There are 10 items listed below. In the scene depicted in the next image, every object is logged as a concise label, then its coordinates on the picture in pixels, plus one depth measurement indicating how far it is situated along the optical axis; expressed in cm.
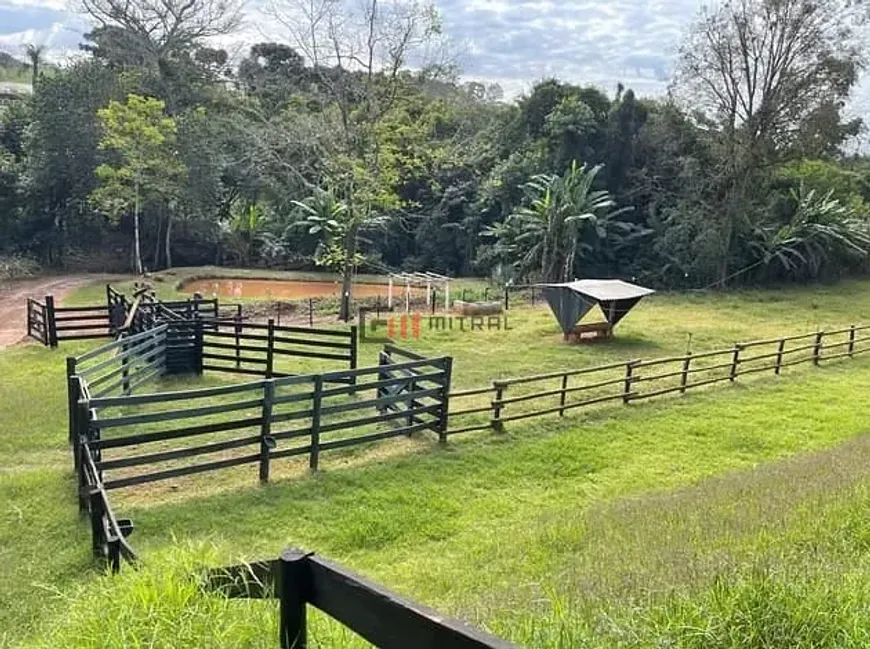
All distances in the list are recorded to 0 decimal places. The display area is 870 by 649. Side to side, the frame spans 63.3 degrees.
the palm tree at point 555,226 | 2641
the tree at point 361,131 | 2028
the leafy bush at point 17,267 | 2782
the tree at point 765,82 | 2698
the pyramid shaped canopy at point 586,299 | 1770
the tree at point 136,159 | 2716
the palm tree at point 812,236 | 2898
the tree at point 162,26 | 3431
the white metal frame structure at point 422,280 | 2210
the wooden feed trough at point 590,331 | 1786
